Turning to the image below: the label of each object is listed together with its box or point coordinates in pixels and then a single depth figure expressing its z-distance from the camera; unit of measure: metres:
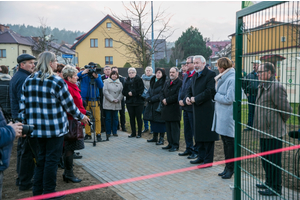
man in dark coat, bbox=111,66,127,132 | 10.53
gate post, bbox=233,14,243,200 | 3.23
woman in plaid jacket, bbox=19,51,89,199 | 4.23
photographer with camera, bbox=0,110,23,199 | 2.78
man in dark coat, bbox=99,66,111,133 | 9.99
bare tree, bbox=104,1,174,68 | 20.78
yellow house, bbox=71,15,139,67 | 53.12
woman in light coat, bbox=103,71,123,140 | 9.40
